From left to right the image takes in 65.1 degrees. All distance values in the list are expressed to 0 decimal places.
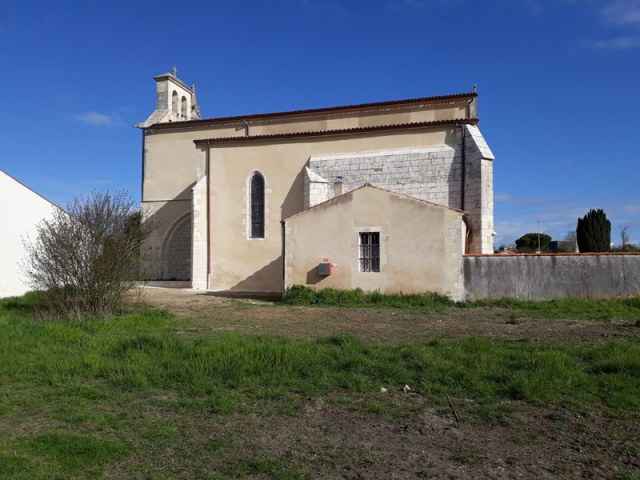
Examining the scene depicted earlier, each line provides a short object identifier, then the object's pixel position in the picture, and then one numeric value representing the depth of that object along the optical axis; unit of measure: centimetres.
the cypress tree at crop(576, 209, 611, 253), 3077
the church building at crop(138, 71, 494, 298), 1516
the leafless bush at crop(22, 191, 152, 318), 1069
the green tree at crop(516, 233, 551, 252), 6079
